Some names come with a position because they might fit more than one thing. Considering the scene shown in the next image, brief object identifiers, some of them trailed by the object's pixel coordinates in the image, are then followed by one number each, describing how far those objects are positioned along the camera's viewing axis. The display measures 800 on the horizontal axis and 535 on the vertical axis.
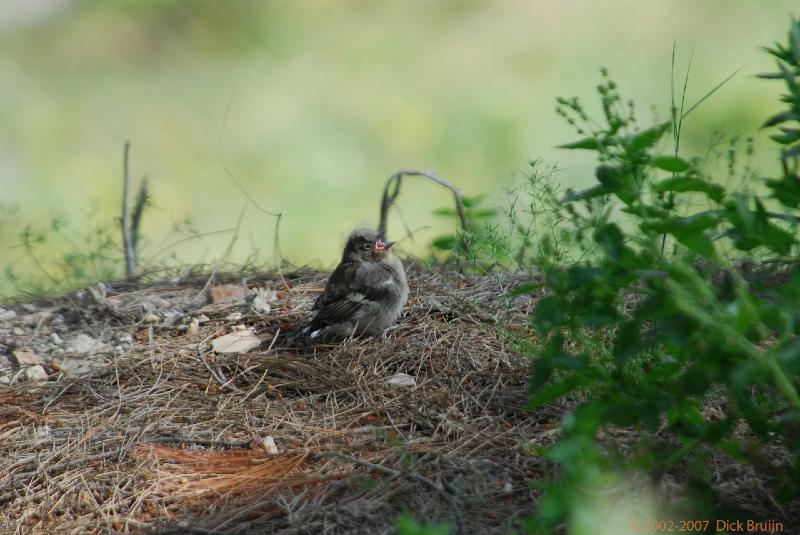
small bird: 8.95
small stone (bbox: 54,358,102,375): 8.49
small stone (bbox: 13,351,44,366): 8.79
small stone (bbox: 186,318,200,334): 9.23
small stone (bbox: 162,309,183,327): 9.51
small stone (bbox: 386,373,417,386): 7.79
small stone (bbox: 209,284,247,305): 9.96
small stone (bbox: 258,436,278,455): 6.86
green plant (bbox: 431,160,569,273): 6.95
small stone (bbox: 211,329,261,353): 8.76
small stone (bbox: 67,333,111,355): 9.00
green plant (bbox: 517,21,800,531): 4.20
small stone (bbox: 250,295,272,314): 9.61
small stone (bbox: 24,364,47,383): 8.44
